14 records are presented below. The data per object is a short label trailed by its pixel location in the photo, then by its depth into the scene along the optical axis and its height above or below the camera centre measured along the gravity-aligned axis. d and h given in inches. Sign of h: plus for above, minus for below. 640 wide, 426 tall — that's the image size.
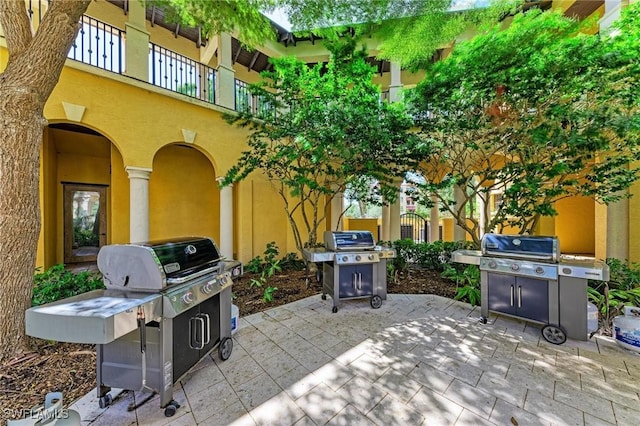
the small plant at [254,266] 258.7 -52.9
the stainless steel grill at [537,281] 120.4 -34.2
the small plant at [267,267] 217.4 -52.9
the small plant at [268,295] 179.3 -56.3
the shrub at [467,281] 173.5 -51.6
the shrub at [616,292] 141.8 -46.3
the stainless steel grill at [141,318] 60.4 -26.0
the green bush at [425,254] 255.1 -42.6
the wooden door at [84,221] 290.7 -9.3
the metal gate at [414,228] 434.8 -28.1
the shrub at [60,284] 133.2 -39.2
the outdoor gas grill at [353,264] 159.2 -32.2
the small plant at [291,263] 277.9 -54.5
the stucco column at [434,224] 414.0 -19.2
